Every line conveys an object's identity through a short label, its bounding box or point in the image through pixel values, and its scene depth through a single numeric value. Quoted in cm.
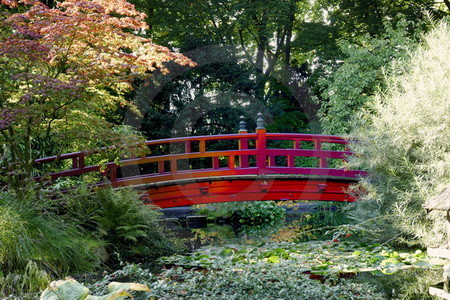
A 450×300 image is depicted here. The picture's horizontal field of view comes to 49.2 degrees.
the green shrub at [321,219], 1024
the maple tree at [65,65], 543
